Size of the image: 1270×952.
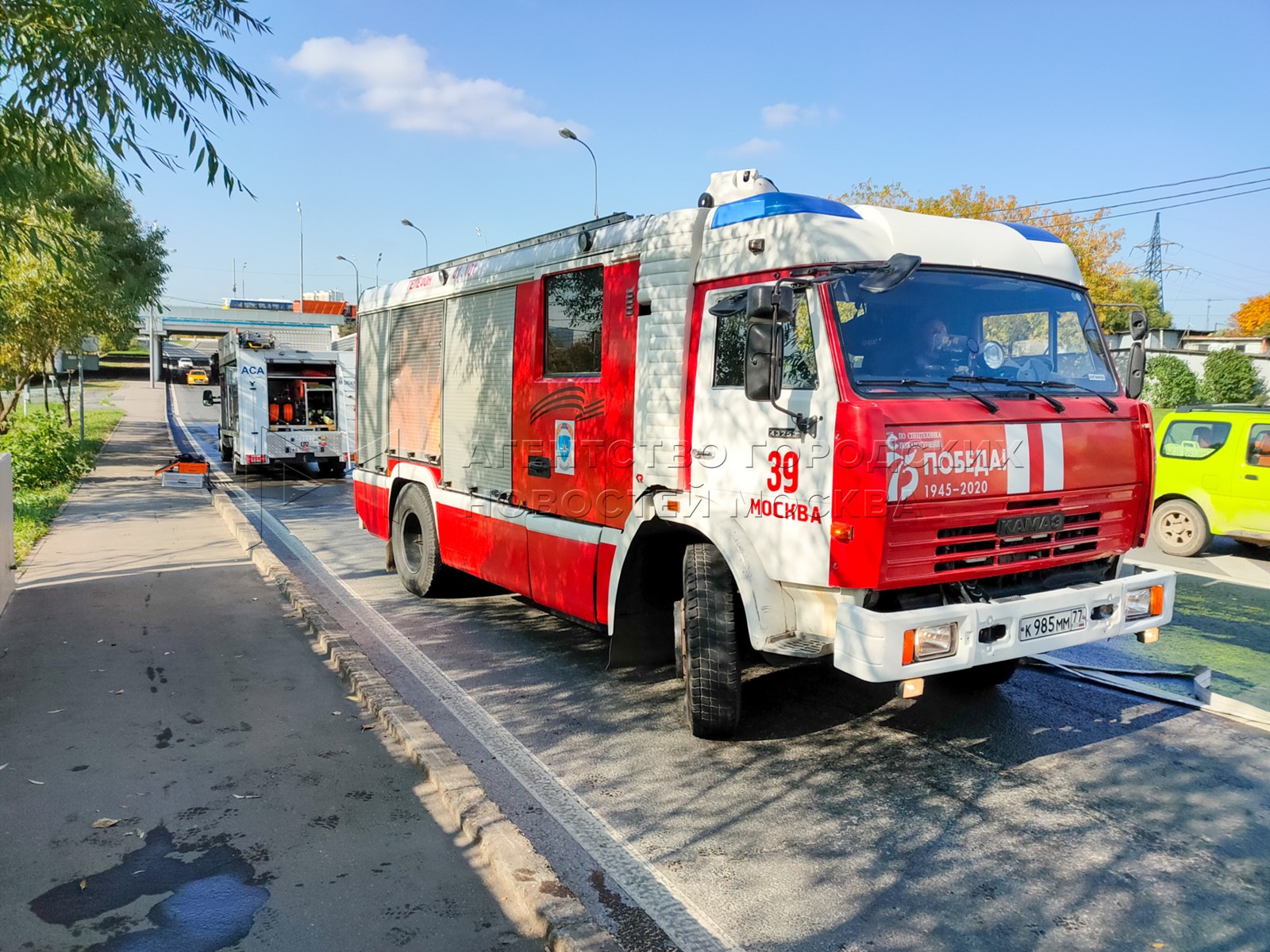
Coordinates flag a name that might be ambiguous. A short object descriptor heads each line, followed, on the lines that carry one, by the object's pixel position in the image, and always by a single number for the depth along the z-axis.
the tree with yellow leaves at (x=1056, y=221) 34.97
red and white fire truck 4.51
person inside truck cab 4.89
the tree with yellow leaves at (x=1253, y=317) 78.62
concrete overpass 57.41
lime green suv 10.82
